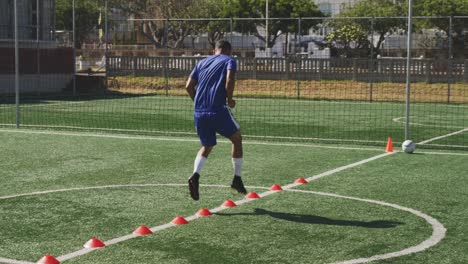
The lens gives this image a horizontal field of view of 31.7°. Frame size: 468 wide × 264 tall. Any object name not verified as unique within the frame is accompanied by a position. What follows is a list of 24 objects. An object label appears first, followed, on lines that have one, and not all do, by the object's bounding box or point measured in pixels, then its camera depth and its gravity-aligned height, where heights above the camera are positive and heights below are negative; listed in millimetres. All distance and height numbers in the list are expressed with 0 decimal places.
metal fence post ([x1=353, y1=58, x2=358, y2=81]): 35094 -588
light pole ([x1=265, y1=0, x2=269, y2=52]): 41012 +1055
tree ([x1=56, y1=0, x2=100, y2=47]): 80812 +3747
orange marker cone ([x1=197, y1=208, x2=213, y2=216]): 10089 -1929
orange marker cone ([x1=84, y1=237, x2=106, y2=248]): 8375 -1926
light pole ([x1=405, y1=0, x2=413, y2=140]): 16891 -59
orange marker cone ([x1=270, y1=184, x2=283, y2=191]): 12030 -1928
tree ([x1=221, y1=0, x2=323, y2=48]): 71750 +4112
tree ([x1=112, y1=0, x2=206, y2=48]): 69500 +3953
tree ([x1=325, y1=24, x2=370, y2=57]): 36625 +836
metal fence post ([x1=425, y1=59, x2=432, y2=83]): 34344 -631
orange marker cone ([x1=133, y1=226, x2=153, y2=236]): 8992 -1933
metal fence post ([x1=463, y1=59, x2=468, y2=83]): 33181 -598
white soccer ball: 16211 -1758
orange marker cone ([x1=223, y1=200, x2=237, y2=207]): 10648 -1919
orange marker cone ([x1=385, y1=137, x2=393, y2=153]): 16664 -1815
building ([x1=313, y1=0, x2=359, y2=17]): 87756 +5537
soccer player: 10734 -588
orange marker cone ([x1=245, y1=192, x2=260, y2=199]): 11344 -1931
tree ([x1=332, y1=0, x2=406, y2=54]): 68562 +4064
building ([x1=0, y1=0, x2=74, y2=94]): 36969 +113
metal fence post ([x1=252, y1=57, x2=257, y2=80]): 37725 -598
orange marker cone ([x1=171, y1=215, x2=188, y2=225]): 9531 -1919
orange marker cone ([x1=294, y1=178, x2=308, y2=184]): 12602 -1912
